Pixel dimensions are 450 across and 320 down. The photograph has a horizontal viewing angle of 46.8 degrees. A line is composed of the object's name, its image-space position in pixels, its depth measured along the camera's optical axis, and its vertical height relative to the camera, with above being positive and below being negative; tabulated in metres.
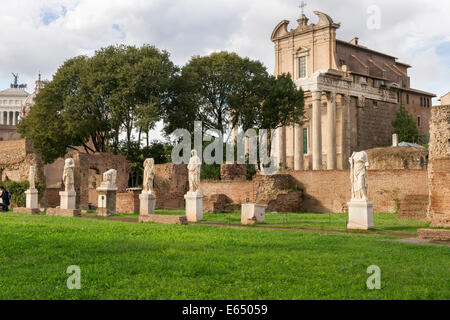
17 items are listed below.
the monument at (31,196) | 26.09 -0.06
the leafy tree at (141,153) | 39.31 +3.21
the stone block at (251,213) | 18.44 -0.64
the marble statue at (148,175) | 22.08 +0.86
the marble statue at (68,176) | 25.23 +0.92
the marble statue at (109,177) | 24.59 +0.85
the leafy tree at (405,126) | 51.16 +6.93
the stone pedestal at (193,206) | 19.31 -0.41
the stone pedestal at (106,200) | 24.11 -0.24
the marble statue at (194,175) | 19.67 +0.76
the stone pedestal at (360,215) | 15.57 -0.60
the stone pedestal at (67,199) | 24.98 -0.20
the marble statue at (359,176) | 15.81 +0.60
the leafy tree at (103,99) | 36.03 +6.86
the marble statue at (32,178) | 26.46 +0.86
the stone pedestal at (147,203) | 21.56 -0.33
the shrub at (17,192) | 32.56 +0.18
